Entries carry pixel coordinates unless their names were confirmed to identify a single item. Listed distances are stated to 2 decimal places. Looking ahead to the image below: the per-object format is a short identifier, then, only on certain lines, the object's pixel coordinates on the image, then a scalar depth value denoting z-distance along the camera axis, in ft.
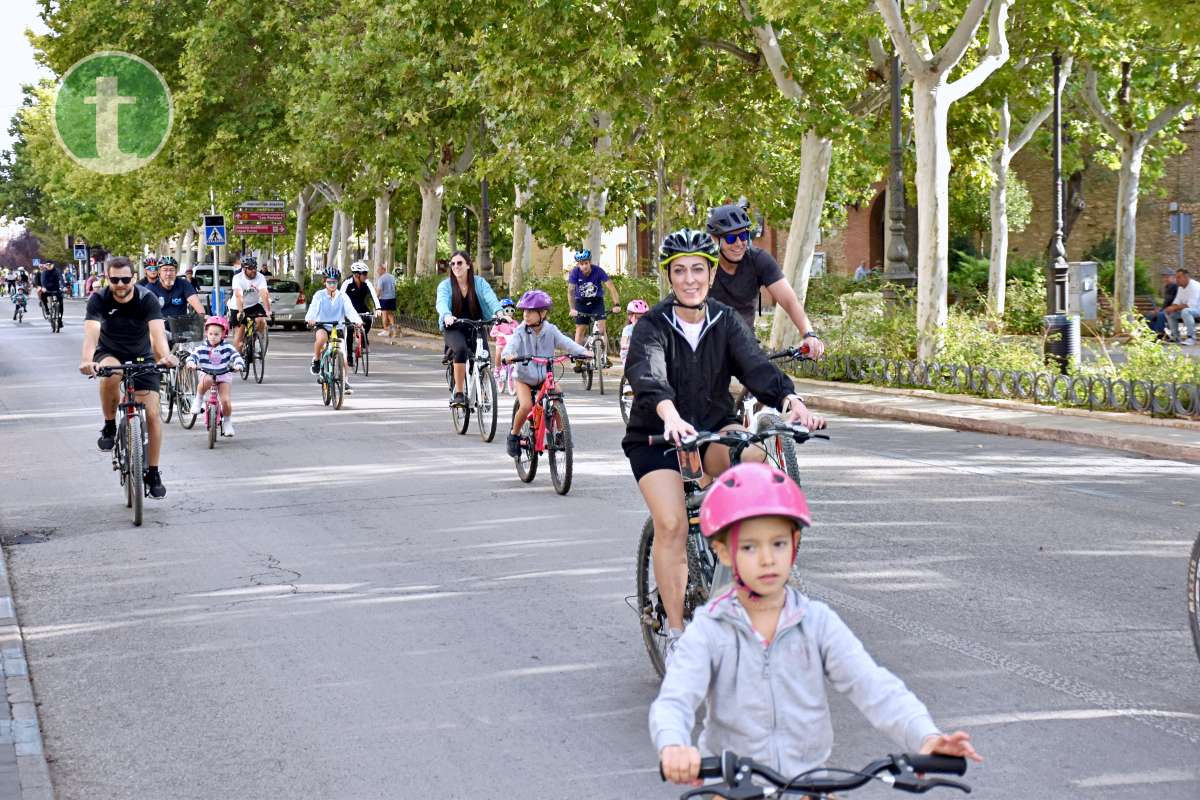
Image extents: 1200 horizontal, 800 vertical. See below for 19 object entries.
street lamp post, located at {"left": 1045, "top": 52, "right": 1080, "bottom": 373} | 67.82
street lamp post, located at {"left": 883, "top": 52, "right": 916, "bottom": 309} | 78.84
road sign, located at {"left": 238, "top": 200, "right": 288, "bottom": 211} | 185.98
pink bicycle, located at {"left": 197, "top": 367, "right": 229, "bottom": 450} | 54.39
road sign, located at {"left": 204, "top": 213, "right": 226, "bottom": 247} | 133.08
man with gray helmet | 32.45
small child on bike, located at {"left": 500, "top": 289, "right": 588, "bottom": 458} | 43.32
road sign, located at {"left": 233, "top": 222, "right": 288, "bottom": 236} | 188.65
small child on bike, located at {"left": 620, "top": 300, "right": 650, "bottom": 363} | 67.15
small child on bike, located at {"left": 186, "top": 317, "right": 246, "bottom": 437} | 53.88
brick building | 152.25
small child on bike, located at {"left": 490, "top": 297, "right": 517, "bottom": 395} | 53.51
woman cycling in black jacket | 20.34
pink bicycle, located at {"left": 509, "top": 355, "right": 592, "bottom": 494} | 41.27
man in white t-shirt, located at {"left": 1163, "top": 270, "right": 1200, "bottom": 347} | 109.40
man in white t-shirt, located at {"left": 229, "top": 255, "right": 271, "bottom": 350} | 90.99
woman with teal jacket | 54.49
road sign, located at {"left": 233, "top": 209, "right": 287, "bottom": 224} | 185.26
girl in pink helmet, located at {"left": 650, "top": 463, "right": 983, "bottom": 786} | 11.27
